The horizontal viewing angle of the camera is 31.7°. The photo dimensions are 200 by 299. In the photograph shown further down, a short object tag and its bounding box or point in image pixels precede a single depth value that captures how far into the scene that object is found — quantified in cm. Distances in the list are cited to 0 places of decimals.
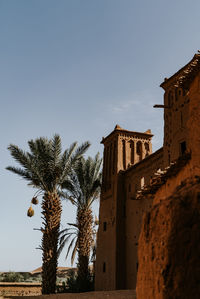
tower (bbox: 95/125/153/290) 1956
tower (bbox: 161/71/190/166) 1409
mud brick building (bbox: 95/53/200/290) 1044
